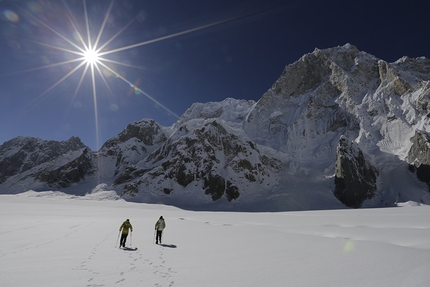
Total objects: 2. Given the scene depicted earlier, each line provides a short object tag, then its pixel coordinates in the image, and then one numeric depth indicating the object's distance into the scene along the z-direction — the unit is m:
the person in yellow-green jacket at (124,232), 11.16
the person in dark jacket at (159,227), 12.35
